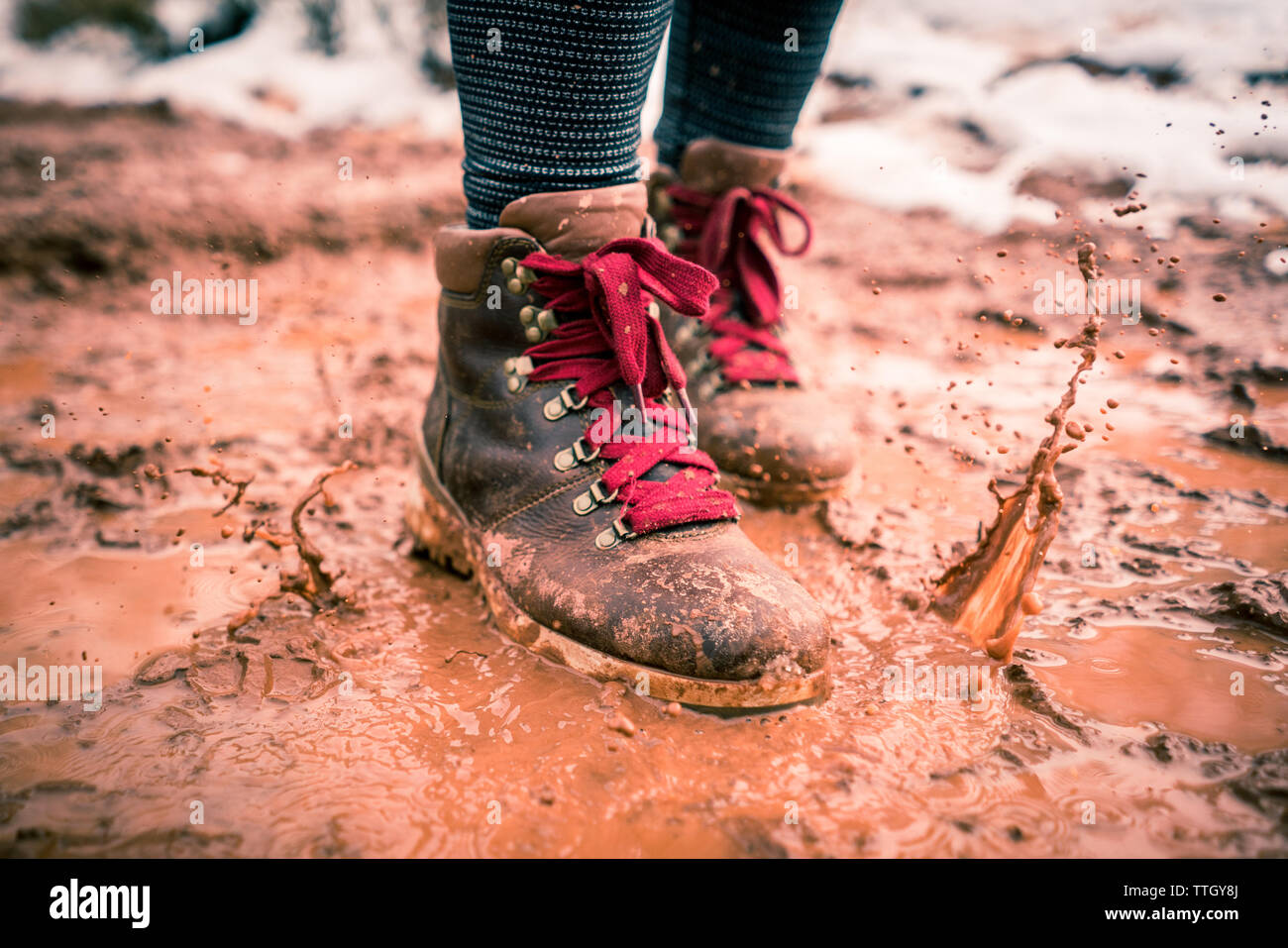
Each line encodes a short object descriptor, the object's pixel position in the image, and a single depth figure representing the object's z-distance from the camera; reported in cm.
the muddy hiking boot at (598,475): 40
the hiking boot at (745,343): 57
